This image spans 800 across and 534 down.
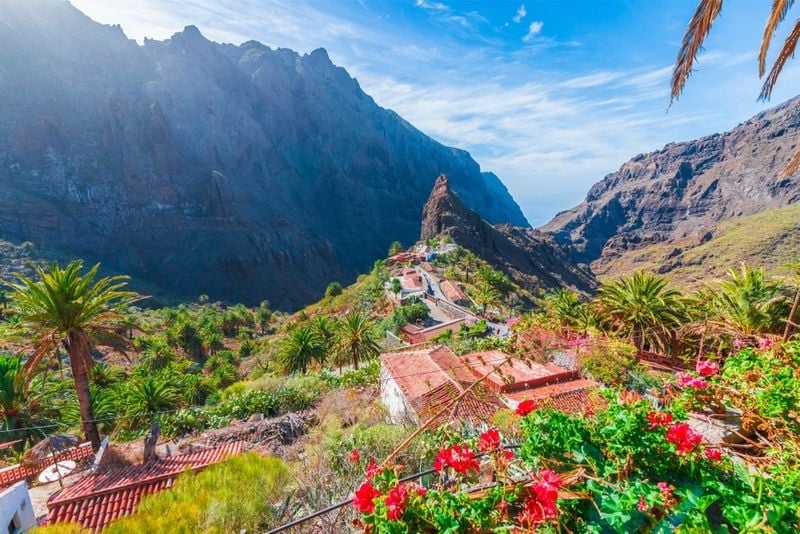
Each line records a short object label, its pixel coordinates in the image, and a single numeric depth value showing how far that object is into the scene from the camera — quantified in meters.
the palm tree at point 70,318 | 12.26
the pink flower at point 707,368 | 4.34
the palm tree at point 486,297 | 40.53
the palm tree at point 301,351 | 25.29
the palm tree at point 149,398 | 18.42
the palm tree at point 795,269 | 6.68
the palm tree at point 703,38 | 3.74
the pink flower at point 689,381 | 4.05
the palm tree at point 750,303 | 10.00
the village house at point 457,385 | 12.12
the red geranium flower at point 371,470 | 3.11
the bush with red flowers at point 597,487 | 2.49
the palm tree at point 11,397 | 15.19
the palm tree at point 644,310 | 13.32
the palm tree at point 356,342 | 25.61
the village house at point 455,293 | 43.31
